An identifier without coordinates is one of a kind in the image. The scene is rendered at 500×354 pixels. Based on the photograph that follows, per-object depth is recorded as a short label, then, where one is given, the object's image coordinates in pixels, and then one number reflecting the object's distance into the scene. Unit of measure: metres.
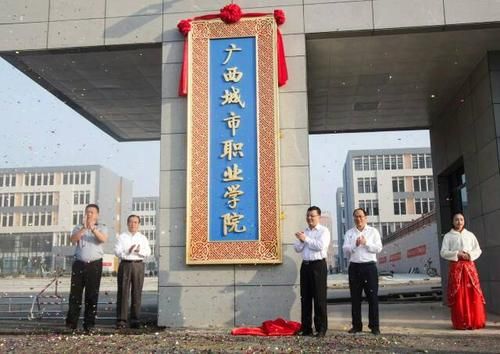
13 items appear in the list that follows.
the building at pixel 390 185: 48.53
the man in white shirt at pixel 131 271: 5.35
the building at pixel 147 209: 56.69
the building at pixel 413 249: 24.97
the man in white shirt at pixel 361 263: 5.04
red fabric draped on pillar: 5.87
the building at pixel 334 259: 60.28
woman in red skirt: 5.35
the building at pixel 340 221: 57.70
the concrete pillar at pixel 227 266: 5.50
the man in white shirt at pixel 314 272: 4.81
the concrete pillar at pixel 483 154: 6.43
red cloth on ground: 4.88
